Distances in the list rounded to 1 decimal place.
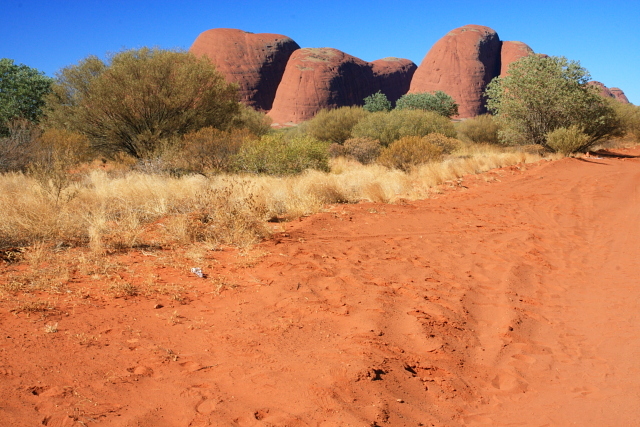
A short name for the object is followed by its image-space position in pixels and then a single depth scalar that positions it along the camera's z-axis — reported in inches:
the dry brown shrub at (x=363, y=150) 708.7
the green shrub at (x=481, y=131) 1106.1
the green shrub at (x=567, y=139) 803.4
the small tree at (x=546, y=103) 851.4
